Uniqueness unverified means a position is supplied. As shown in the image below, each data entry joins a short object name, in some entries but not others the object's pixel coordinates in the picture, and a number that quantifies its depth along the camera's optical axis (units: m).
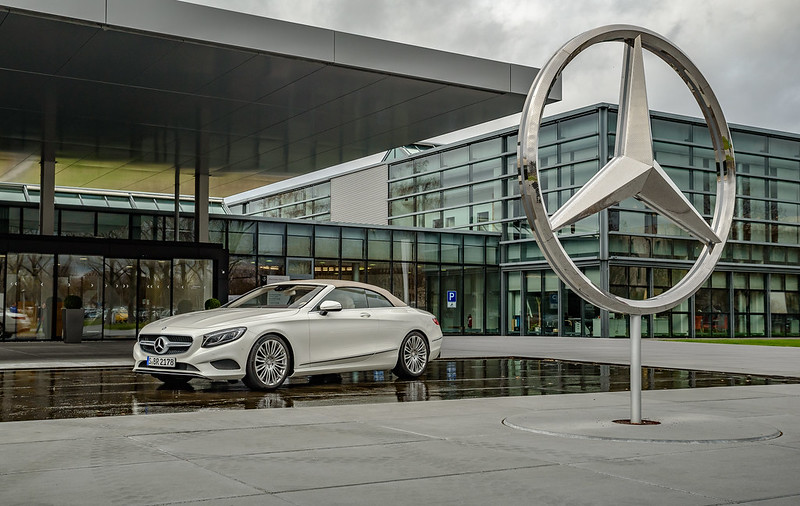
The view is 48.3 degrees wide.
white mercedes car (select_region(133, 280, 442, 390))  11.80
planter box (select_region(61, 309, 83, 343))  27.64
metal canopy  15.48
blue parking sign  39.75
